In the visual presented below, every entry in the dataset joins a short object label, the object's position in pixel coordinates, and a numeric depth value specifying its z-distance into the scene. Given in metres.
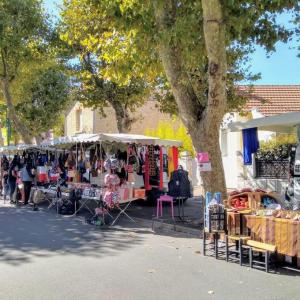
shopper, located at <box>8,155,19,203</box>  12.68
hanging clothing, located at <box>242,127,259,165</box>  9.82
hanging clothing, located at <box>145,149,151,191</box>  11.31
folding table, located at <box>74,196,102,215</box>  9.56
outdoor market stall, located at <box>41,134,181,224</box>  9.65
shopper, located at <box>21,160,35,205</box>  12.07
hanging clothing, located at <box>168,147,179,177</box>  12.24
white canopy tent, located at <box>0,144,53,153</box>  12.54
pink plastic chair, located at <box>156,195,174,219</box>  8.93
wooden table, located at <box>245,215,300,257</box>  5.16
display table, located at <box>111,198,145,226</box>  9.03
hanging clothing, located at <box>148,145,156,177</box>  11.42
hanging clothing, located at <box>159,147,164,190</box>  11.51
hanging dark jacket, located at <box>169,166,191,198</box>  9.17
